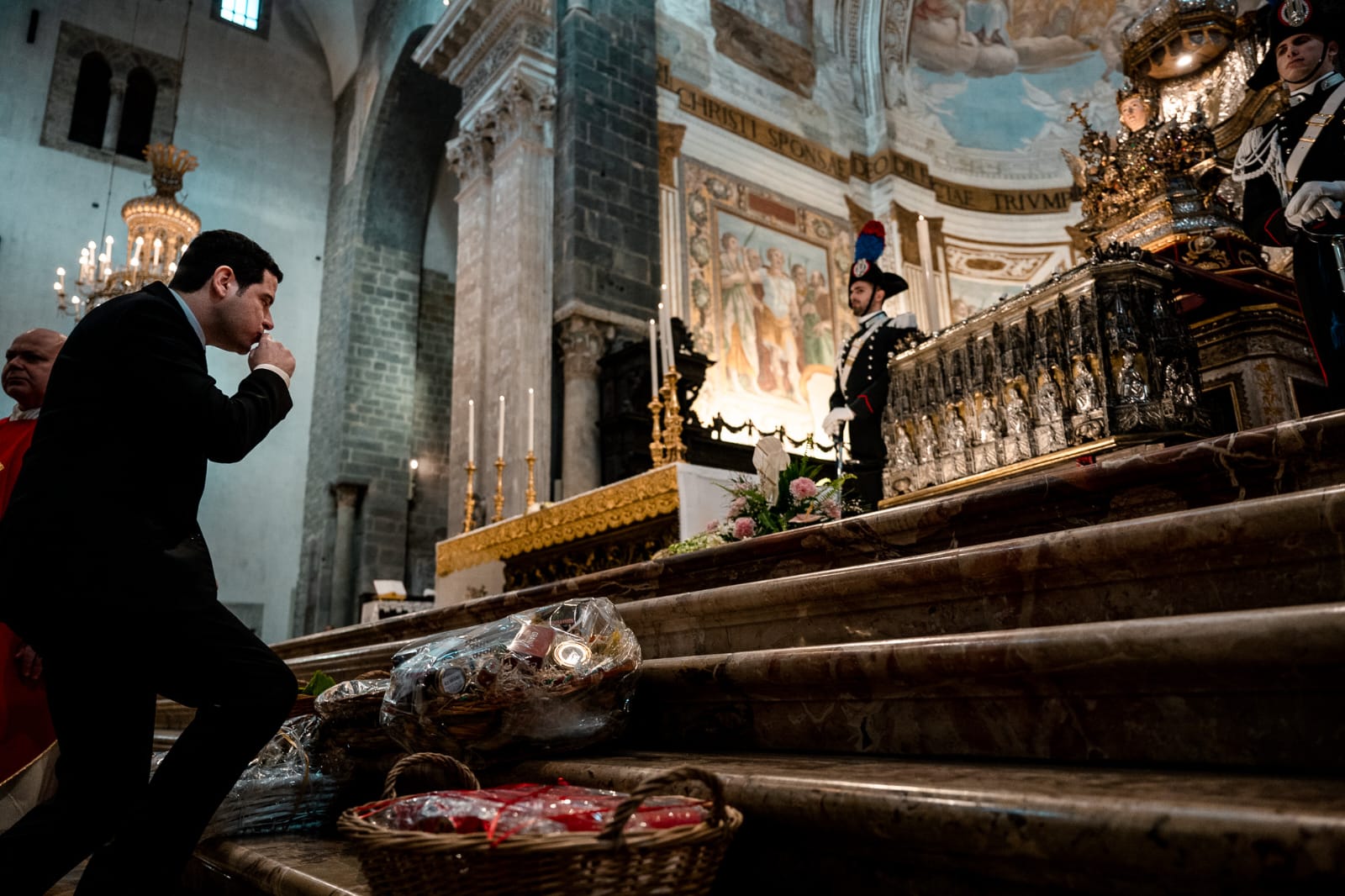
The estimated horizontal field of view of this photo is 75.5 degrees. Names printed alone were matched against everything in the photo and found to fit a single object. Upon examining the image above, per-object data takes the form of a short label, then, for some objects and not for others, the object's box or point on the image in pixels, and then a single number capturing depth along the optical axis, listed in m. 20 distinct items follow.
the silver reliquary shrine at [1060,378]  3.71
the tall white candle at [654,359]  5.84
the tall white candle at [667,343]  5.62
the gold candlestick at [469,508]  7.34
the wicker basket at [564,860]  1.17
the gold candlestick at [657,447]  5.80
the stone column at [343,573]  12.67
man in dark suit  1.58
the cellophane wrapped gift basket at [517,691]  1.98
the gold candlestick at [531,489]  6.65
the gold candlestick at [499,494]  6.59
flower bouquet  3.82
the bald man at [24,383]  2.86
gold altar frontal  5.31
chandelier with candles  10.40
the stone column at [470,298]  9.15
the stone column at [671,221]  9.69
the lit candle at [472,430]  7.94
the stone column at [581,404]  8.28
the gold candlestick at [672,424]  5.69
